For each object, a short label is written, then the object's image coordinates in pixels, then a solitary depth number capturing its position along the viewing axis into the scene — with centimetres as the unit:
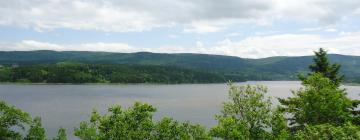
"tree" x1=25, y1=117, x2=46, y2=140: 4047
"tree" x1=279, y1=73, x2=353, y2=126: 4134
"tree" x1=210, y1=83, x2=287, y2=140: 3403
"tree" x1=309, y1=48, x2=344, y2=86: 5078
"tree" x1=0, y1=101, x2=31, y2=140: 3934
